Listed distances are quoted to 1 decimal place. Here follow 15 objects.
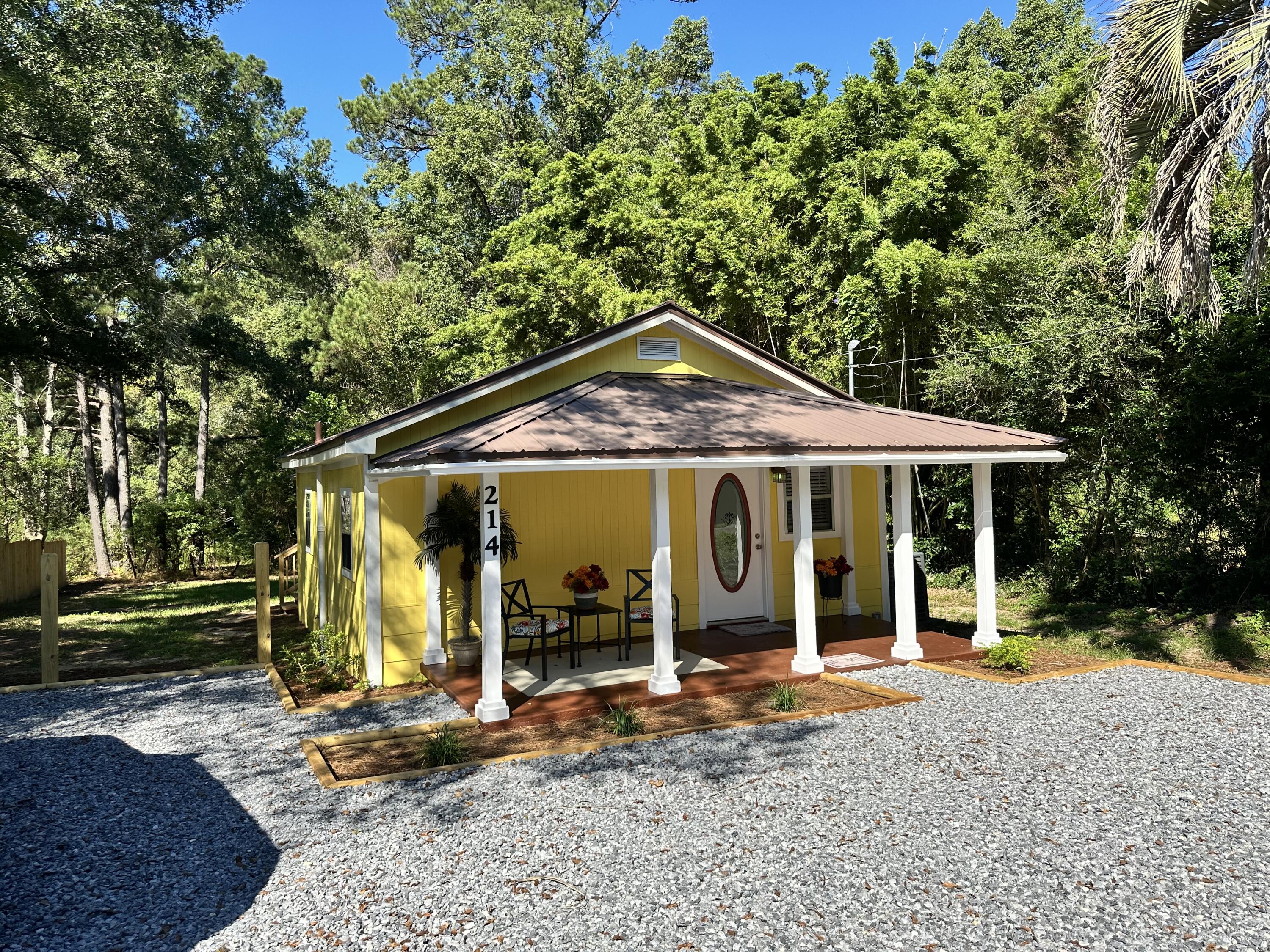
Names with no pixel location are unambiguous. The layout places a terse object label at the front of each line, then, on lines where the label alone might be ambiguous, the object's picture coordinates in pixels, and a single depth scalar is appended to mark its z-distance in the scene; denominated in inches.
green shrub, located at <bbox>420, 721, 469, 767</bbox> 226.7
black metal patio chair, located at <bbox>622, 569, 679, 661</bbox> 360.8
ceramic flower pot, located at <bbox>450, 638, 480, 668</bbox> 327.3
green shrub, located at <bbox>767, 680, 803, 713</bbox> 273.0
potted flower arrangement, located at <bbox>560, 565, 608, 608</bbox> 329.1
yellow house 283.7
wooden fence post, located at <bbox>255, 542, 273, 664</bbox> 369.4
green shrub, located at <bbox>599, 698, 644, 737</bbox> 249.8
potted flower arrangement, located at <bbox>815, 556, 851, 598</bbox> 419.8
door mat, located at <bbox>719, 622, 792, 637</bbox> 396.5
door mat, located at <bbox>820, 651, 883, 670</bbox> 332.2
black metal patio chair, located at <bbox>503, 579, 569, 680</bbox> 308.4
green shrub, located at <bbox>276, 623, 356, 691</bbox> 334.3
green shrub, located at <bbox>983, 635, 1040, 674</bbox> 317.4
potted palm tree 321.1
